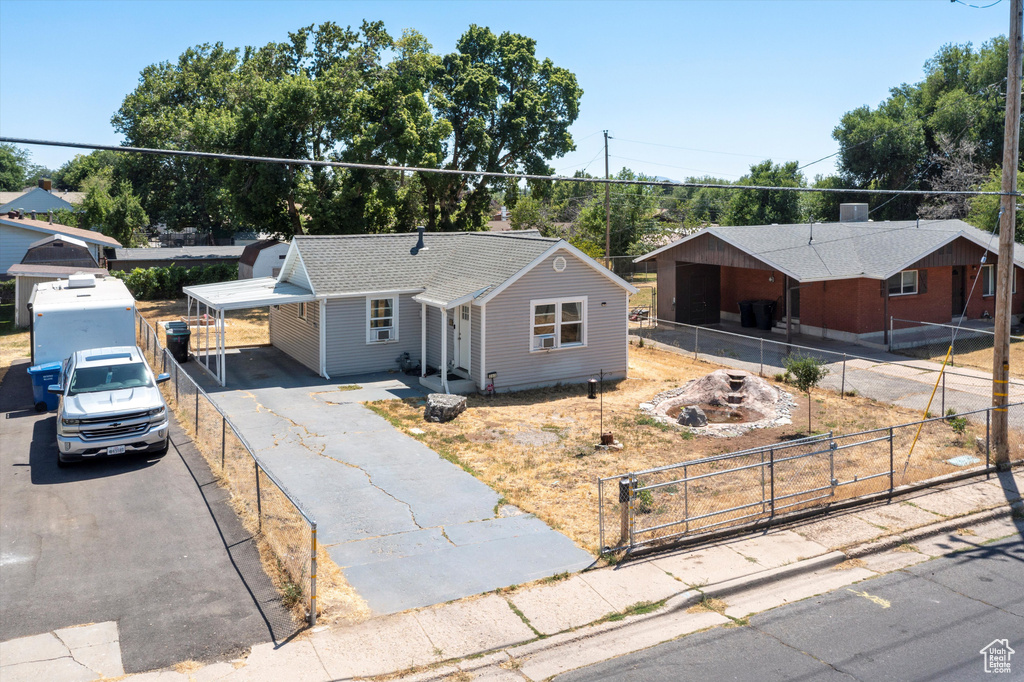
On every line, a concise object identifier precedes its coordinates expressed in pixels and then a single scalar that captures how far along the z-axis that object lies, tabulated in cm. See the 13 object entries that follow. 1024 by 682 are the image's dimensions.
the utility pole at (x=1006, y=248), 1446
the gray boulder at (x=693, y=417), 1878
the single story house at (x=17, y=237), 4097
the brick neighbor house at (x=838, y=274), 2902
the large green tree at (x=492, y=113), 4341
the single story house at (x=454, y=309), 2200
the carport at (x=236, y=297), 2247
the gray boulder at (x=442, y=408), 1900
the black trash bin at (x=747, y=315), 3288
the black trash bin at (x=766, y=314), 3225
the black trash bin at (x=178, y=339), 2542
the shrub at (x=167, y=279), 4312
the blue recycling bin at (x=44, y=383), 1911
